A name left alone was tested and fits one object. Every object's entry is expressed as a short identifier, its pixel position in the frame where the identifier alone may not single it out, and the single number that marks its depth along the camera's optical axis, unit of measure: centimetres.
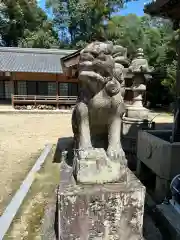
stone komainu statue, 159
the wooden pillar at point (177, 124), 305
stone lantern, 436
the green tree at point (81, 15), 2045
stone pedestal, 161
